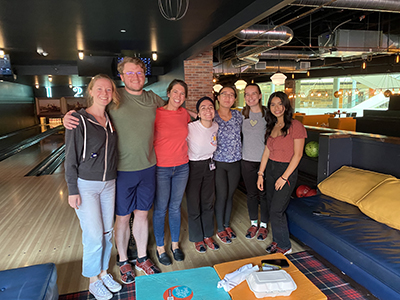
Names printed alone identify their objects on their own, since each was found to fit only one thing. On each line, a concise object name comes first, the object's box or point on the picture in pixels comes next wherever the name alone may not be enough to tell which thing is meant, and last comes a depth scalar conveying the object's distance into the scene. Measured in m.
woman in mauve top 2.19
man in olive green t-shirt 1.82
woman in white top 2.23
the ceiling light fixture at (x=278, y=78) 7.04
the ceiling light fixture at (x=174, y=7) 3.41
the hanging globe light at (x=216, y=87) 9.03
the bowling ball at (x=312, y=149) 3.43
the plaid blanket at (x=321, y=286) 1.84
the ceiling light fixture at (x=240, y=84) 7.90
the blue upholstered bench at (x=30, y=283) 1.41
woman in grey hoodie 1.63
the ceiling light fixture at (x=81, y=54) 6.18
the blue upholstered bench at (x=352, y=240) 1.64
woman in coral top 2.06
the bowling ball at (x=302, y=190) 3.17
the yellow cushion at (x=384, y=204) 2.01
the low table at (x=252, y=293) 1.35
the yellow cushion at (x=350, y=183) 2.39
